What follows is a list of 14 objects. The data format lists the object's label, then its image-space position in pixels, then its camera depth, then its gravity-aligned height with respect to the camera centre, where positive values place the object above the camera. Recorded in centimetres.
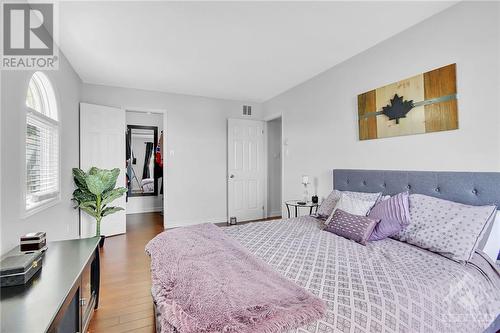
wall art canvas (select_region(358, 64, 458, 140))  197 +59
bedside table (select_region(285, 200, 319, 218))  325 -51
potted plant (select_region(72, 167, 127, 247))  323 -28
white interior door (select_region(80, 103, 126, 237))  363 +42
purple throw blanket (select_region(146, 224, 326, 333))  92 -59
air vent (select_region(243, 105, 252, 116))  501 +129
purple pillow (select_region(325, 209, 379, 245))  189 -50
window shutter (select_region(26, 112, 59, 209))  207 +13
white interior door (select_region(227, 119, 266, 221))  473 +1
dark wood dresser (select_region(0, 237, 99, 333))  95 -59
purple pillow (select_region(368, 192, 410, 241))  191 -42
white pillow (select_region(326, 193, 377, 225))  217 -36
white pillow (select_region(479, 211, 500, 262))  161 -52
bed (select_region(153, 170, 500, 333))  105 -61
